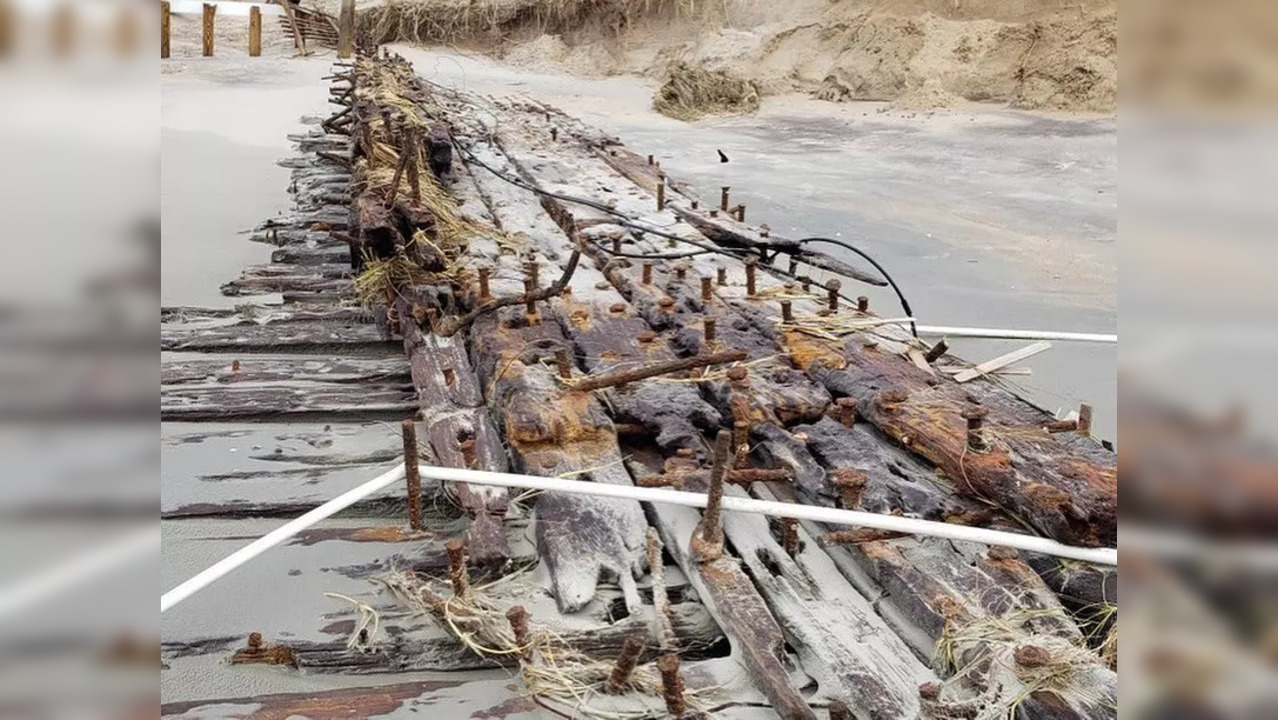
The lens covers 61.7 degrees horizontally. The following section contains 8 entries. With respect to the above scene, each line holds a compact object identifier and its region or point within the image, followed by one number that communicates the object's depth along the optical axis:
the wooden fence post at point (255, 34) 28.75
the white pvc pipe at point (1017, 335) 4.87
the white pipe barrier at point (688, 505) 2.52
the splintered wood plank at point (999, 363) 4.06
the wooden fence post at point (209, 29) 27.89
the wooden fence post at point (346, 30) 25.05
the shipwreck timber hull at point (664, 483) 2.27
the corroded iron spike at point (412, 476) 2.80
